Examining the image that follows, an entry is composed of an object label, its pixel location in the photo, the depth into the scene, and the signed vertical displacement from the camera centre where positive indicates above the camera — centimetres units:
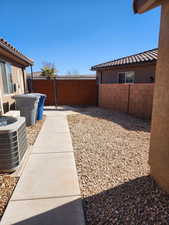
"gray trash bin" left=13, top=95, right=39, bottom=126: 538 -48
